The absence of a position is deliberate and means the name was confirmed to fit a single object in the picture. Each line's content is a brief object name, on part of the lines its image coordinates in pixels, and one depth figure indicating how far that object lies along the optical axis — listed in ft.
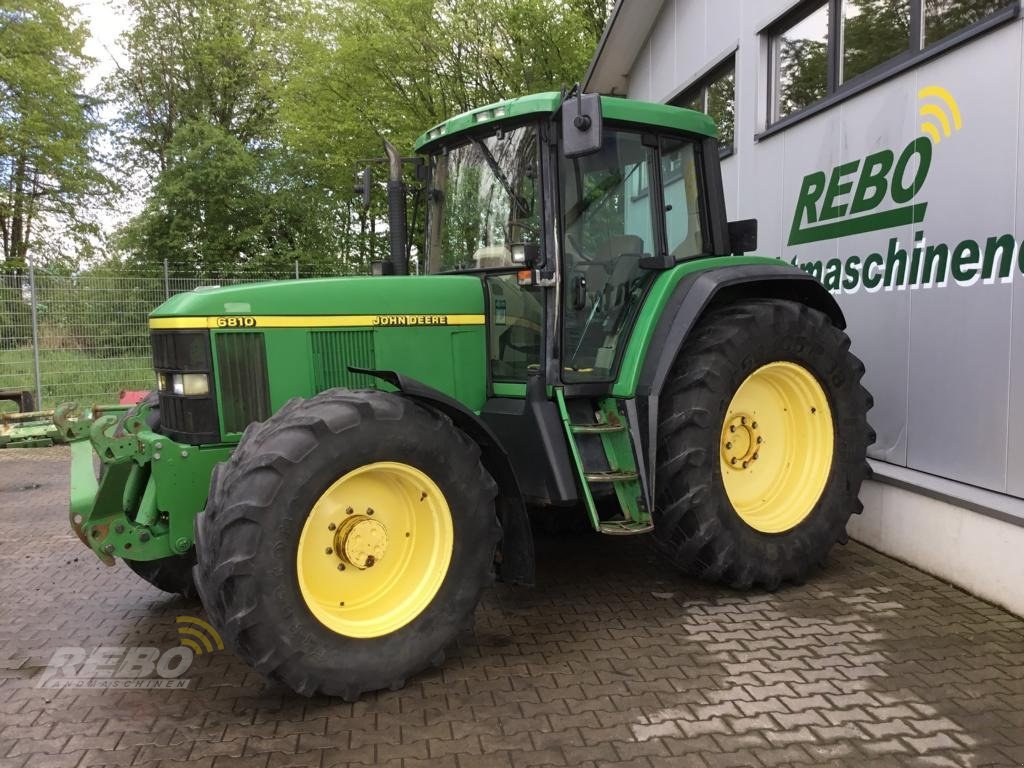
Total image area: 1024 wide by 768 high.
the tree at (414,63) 51.39
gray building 13.60
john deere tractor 10.21
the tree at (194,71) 83.41
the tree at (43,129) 66.59
